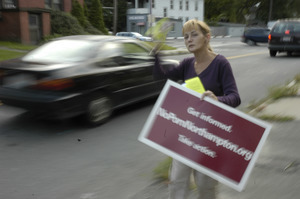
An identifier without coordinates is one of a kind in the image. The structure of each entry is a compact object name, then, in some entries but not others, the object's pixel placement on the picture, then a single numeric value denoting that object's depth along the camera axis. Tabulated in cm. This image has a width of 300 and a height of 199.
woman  237
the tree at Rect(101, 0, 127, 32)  5734
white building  5494
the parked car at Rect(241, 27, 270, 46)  2717
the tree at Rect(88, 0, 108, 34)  3538
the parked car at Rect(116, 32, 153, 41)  3355
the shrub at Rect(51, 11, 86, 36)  2565
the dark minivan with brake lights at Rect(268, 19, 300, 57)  1588
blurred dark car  495
